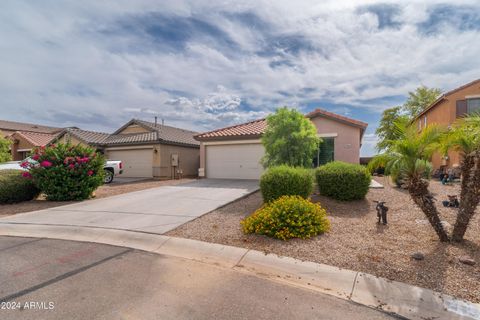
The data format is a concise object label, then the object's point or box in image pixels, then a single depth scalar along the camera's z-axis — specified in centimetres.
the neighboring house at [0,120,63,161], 2555
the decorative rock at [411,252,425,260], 412
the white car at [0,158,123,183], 1583
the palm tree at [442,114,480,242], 447
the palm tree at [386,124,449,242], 468
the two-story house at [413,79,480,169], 1730
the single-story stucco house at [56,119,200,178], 1819
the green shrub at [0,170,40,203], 905
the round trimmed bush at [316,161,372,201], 822
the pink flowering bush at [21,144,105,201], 937
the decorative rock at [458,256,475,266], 389
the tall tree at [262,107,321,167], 1055
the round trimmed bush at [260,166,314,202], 740
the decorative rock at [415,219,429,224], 607
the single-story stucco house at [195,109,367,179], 1425
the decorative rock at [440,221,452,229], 546
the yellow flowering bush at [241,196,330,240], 518
